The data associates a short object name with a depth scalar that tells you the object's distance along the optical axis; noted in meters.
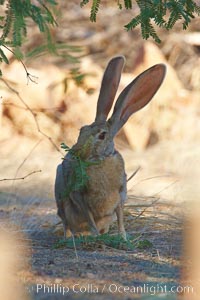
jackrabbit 10.98
